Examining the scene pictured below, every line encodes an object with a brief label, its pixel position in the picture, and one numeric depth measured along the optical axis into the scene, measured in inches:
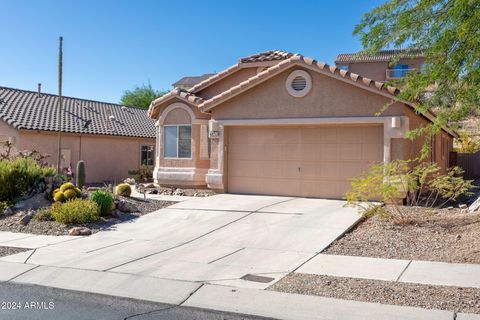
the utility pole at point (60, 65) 727.7
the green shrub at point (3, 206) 551.8
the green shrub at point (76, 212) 496.4
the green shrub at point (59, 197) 551.4
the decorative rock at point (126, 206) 561.9
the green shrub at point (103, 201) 530.9
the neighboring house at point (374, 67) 1955.0
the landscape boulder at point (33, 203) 560.4
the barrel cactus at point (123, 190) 641.0
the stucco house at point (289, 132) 605.0
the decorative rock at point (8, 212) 547.5
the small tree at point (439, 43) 367.2
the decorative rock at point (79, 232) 462.0
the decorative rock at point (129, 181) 894.4
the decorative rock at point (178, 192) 716.2
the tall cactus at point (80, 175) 685.3
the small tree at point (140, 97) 2294.5
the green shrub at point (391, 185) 457.4
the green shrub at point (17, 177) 585.8
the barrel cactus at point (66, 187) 570.7
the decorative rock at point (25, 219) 506.3
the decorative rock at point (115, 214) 539.5
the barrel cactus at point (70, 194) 554.6
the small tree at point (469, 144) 1101.3
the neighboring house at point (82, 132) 975.0
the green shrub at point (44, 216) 516.4
